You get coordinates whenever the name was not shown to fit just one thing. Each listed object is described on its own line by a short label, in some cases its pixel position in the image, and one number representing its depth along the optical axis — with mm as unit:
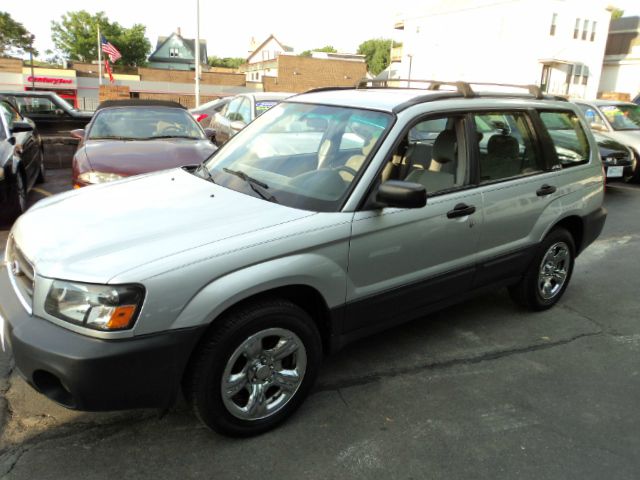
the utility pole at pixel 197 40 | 22744
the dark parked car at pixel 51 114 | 12125
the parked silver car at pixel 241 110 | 9781
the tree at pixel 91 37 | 71062
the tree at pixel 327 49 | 124669
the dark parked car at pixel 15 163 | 6309
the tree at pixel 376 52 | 105612
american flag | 26281
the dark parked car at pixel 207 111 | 14055
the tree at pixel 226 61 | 108425
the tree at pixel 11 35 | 60147
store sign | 47219
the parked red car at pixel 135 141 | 6023
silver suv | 2312
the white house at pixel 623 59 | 47281
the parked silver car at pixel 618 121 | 10641
